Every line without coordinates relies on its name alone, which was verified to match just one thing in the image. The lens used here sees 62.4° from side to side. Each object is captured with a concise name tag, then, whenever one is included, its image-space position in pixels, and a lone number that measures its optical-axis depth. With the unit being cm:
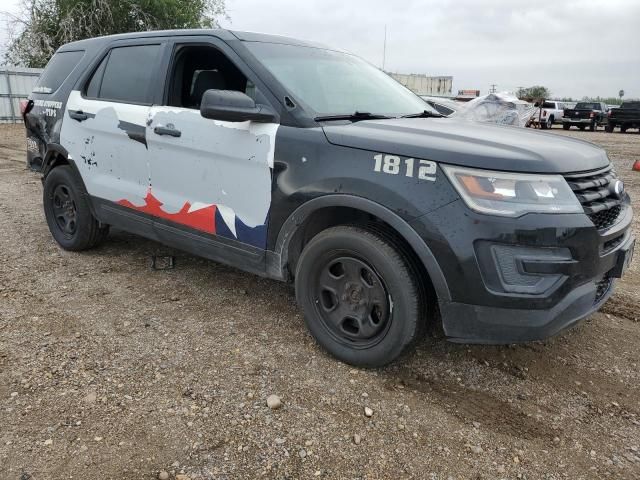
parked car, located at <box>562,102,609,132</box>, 2778
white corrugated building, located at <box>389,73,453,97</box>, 3966
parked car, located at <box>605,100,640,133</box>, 2556
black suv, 236
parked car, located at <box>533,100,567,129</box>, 2883
